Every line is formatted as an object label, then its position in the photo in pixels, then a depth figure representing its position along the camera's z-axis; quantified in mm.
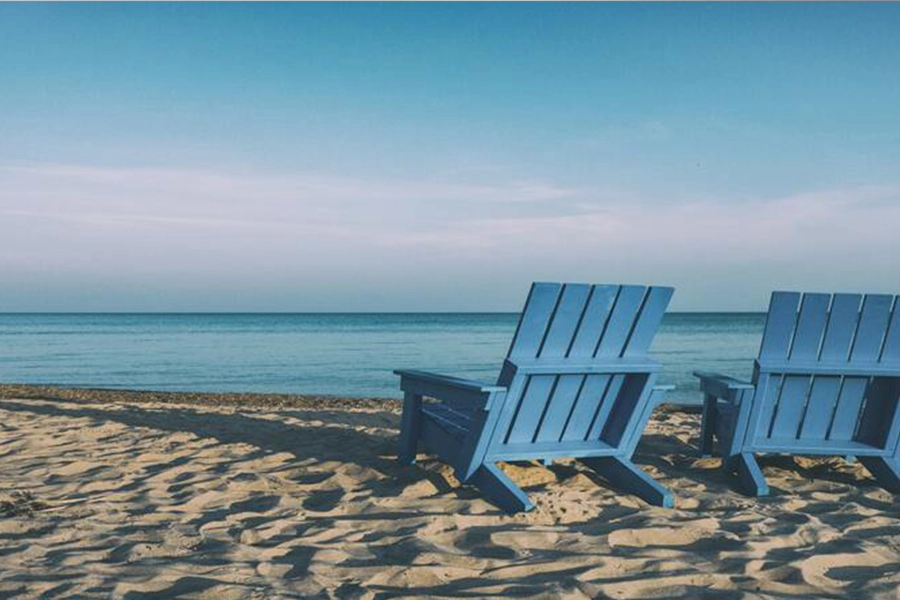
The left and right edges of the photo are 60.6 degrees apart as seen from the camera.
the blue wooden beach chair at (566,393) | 3533
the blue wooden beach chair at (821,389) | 3904
